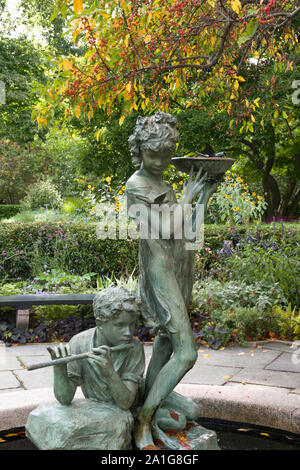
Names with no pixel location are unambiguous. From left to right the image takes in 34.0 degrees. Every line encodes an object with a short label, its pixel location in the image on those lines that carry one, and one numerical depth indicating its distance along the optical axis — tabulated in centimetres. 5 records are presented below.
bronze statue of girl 257
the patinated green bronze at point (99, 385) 238
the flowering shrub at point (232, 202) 1034
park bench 614
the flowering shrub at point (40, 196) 2156
